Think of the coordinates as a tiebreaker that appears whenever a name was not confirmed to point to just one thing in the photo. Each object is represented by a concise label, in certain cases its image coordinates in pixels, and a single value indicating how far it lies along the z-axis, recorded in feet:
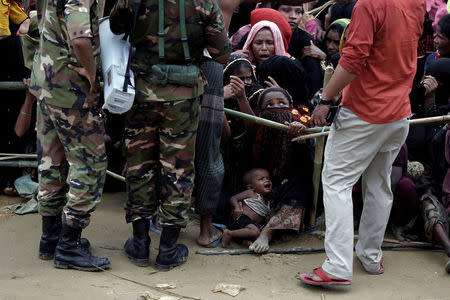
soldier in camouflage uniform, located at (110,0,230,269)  20.95
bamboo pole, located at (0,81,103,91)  29.88
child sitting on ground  25.89
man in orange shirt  20.31
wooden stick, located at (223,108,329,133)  26.40
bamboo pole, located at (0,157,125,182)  31.42
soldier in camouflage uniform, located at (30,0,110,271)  20.24
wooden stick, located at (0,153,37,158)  31.68
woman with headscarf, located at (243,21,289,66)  33.71
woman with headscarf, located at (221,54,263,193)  29.50
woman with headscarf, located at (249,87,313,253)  26.99
